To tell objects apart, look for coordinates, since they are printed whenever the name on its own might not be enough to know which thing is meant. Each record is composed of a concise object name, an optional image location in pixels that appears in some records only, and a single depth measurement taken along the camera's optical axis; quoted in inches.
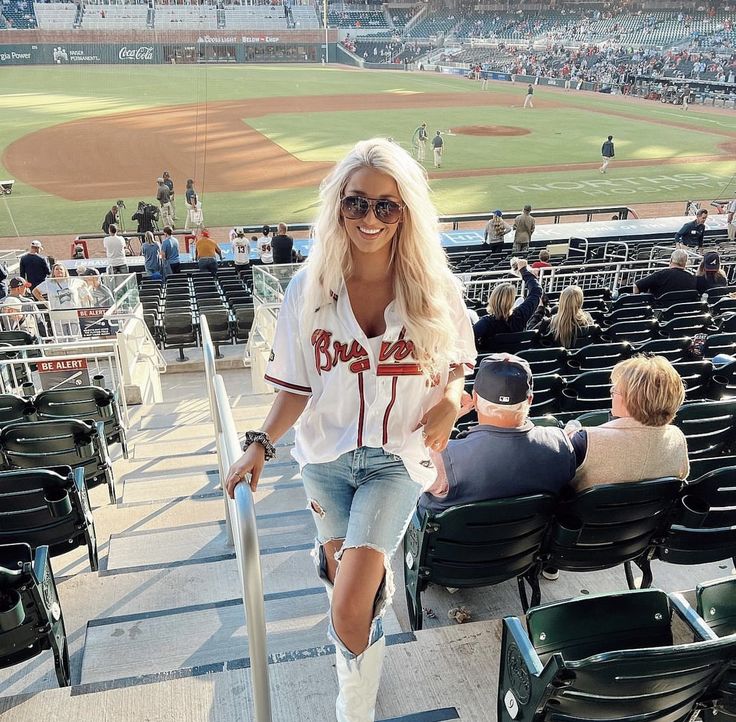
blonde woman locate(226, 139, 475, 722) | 90.7
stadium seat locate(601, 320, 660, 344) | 276.4
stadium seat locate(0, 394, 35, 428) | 207.3
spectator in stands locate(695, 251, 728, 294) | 358.6
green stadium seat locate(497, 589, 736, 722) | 76.2
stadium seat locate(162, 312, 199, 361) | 399.2
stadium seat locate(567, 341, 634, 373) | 228.8
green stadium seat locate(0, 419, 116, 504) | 171.3
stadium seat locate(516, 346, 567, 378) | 231.1
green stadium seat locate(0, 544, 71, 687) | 100.7
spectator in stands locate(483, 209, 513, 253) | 608.7
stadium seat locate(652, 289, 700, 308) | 344.2
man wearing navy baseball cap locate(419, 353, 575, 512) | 114.9
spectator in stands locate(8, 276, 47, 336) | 383.6
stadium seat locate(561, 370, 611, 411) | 198.2
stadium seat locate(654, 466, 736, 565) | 125.8
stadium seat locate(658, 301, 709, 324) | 314.0
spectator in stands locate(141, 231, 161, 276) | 608.1
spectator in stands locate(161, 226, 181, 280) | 626.5
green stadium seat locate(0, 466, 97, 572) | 134.0
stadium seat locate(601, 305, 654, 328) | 314.0
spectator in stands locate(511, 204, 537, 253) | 600.1
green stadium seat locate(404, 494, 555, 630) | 110.9
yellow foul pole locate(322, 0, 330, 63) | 2704.2
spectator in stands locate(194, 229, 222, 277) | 623.5
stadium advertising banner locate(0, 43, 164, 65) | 2319.1
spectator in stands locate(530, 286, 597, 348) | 260.4
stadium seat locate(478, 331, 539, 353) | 261.7
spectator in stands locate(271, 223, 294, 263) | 549.3
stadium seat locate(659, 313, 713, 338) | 276.7
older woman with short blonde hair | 122.8
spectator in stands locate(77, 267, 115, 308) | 376.3
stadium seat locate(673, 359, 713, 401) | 199.3
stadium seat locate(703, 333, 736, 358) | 240.1
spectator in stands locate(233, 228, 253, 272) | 613.3
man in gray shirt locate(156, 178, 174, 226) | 822.5
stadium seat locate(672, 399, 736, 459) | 161.2
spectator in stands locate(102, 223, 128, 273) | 599.8
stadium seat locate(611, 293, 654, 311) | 343.3
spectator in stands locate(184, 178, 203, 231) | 806.5
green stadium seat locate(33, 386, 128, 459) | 207.6
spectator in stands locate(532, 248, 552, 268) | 442.9
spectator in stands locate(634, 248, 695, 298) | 349.7
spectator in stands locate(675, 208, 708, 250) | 540.4
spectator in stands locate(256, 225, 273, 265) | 615.2
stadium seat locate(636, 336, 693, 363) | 234.2
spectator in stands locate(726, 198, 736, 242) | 669.3
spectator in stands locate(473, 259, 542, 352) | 262.7
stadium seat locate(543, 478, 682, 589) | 117.0
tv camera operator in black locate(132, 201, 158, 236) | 773.3
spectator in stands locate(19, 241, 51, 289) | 489.7
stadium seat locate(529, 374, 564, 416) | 194.2
